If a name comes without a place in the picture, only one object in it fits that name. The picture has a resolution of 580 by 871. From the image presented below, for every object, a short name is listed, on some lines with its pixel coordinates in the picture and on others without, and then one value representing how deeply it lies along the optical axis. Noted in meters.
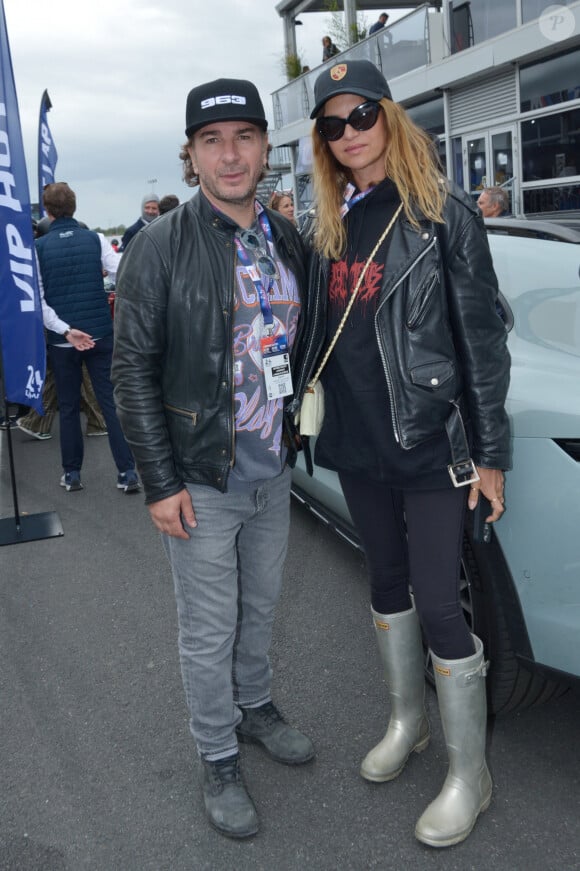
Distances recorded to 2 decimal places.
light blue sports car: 2.12
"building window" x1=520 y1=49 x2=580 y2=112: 13.56
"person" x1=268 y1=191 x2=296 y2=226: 7.40
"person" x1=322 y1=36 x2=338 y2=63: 22.29
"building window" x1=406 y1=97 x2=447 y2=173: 17.80
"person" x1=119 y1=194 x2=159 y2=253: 9.75
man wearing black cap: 2.12
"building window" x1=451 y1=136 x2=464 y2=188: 17.58
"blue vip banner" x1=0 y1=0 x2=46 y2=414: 4.55
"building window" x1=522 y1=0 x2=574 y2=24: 13.25
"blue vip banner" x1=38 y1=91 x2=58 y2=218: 9.53
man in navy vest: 5.64
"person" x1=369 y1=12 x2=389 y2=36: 19.77
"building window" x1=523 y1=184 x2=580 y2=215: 14.25
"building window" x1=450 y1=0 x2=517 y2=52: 14.36
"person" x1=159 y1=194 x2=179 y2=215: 9.68
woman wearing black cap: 2.04
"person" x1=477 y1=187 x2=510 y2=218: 7.05
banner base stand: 4.83
